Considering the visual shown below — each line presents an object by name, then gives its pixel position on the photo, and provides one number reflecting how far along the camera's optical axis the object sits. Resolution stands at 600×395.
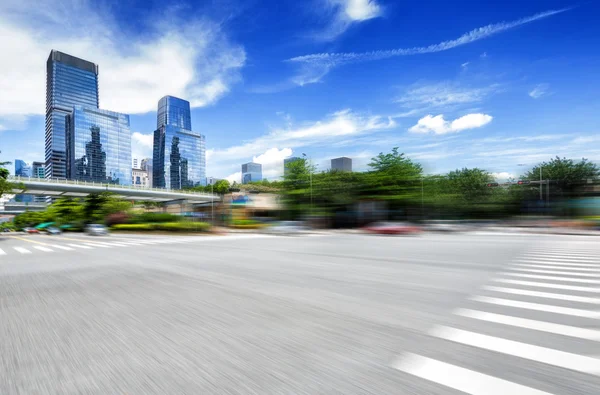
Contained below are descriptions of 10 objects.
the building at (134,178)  195.20
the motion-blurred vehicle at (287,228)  26.34
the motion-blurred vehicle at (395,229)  22.12
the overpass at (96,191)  53.78
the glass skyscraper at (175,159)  183.75
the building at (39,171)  176.12
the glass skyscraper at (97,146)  153.38
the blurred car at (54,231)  39.88
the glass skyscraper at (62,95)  157.25
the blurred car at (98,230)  28.11
